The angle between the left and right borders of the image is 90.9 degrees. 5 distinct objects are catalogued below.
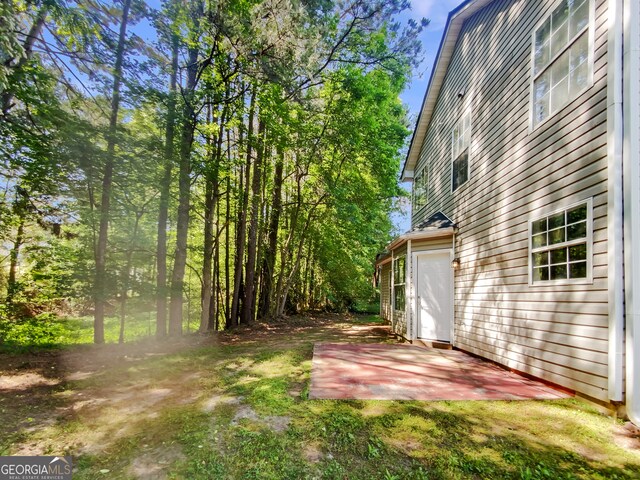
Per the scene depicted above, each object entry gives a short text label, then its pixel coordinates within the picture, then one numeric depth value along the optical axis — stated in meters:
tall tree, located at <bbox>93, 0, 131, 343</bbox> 6.10
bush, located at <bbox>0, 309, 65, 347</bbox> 6.18
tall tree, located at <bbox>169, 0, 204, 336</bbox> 7.07
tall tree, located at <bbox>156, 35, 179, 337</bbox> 6.89
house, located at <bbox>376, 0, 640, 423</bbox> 3.13
